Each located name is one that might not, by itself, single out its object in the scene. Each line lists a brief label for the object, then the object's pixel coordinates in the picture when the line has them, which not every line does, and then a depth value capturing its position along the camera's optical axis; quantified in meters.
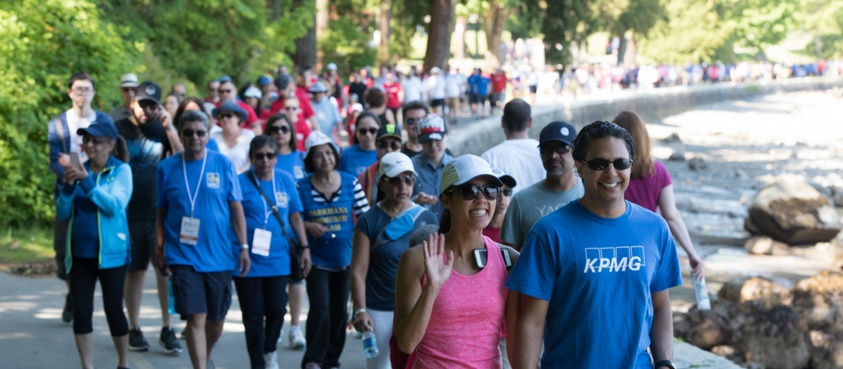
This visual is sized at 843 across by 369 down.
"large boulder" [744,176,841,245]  19.84
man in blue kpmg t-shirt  4.27
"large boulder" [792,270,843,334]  12.15
